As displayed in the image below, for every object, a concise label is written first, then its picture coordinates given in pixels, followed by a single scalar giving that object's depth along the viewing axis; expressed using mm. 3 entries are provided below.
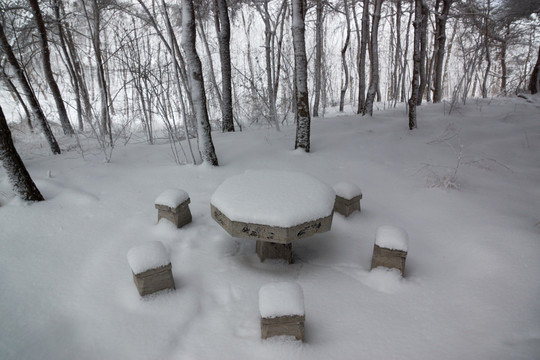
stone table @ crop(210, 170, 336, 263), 2445
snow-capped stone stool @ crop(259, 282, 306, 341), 1927
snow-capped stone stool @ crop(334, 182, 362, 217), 3553
